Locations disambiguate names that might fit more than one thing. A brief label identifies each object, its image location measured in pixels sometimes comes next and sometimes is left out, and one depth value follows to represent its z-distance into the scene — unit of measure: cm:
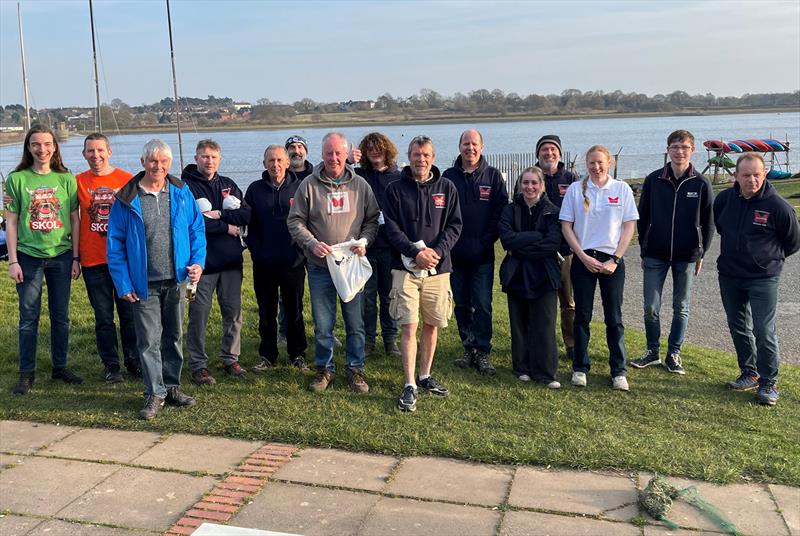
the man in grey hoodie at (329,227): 537
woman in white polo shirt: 555
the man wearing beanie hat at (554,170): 611
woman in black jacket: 563
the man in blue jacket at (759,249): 533
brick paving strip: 361
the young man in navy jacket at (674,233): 592
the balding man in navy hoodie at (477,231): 587
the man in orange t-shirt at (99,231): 550
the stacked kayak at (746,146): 2794
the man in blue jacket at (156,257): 493
